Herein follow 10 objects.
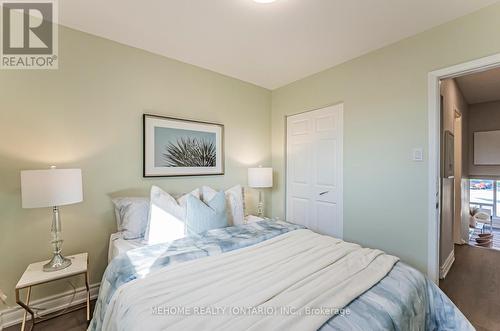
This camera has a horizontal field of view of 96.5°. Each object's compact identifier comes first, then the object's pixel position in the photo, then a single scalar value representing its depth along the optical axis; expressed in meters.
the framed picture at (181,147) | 2.42
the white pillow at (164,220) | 1.91
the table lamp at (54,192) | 1.53
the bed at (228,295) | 0.93
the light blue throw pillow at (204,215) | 1.99
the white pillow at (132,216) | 1.99
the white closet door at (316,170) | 2.82
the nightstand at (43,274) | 1.53
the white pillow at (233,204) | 2.36
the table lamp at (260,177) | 3.09
